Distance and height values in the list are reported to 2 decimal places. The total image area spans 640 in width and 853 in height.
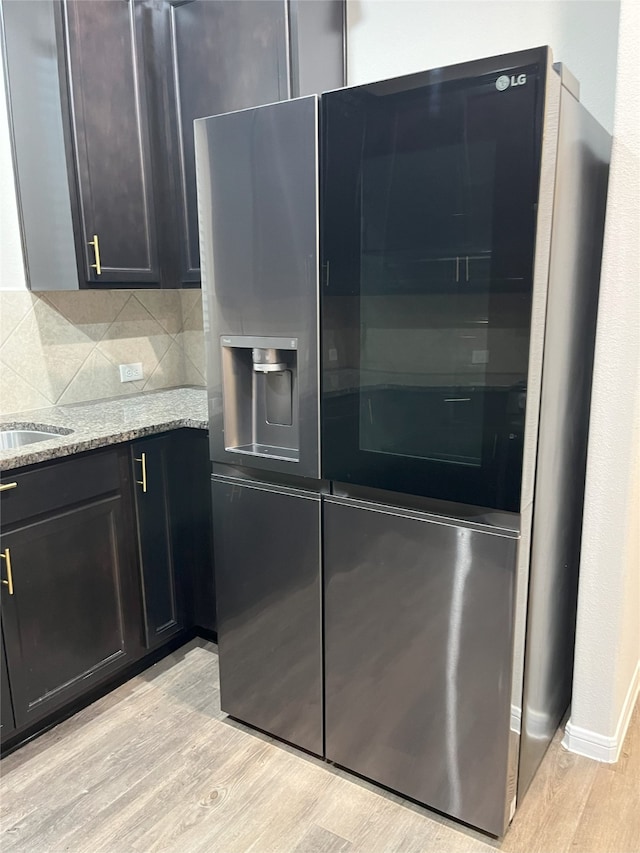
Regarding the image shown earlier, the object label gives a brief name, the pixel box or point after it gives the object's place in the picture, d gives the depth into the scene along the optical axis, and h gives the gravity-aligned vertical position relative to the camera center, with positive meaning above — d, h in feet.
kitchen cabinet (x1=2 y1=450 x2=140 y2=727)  6.17 -2.90
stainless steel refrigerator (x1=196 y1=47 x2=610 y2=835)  4.52 -0.91
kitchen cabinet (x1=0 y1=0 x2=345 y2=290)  6.97 +2.19
